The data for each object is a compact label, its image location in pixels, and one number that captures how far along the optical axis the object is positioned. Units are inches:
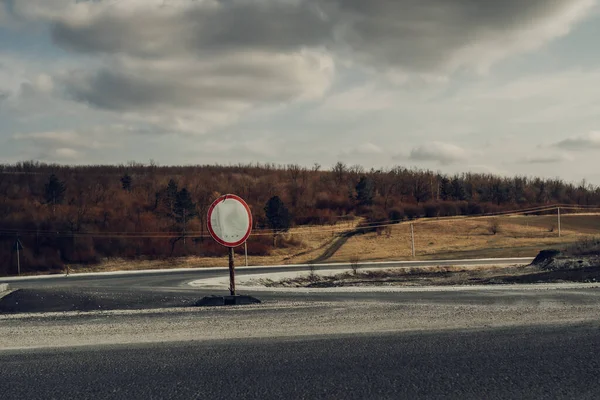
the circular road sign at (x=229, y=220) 343.9
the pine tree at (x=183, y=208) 2581.9
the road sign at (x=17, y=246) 1354.1
